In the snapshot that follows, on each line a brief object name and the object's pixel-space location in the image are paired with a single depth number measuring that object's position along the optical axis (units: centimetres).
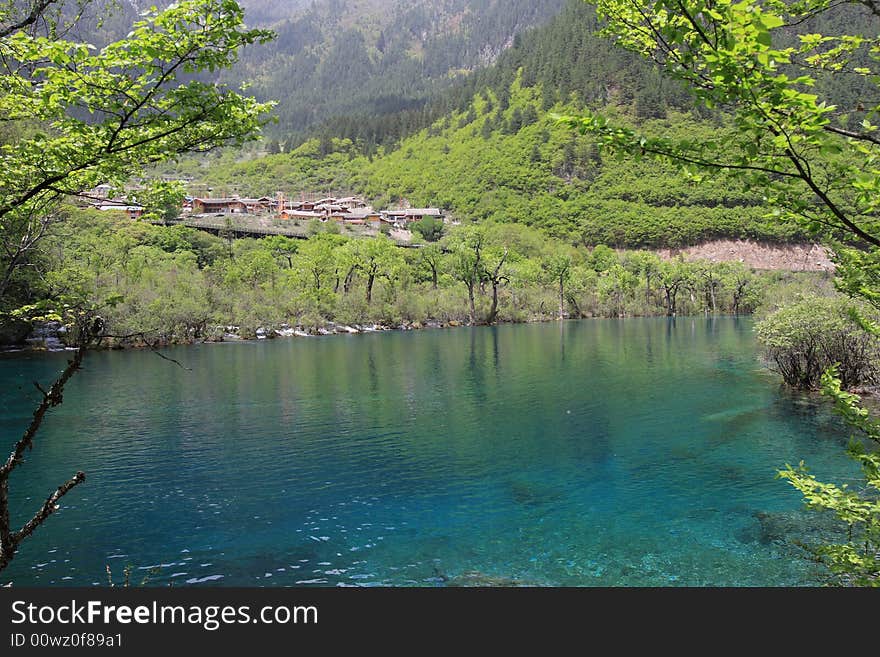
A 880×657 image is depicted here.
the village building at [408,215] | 16462
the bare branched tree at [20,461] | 366
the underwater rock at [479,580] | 1039
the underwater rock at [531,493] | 1488
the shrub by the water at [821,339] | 2319
